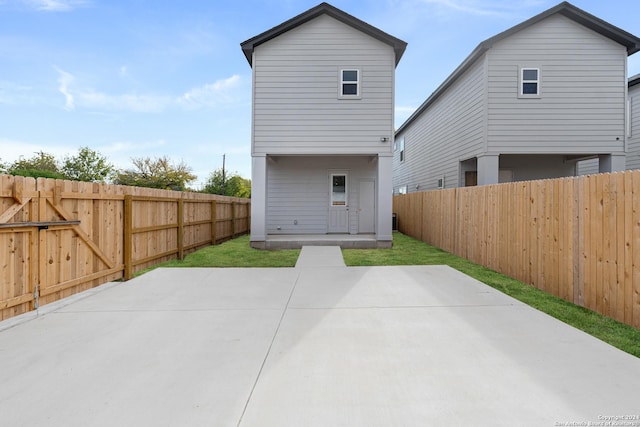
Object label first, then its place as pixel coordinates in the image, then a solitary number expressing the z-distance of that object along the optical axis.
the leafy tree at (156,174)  36.69
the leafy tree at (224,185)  38.27
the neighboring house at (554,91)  11.59
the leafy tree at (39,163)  30.15
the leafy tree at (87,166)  33.12
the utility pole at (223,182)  37.14
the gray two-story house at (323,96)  10.91
